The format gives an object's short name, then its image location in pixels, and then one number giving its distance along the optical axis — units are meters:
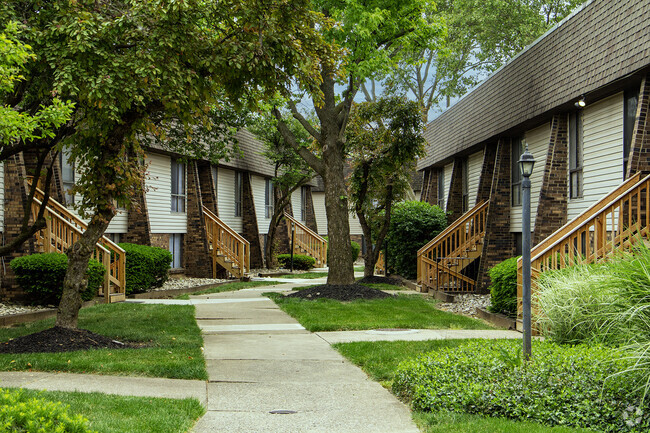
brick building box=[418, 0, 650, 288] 10.71
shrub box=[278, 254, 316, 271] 29.72
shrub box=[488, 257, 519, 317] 11.48
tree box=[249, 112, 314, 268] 27.67
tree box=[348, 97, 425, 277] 18.89
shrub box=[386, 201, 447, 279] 21.03
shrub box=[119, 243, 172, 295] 16.03
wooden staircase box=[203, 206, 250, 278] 22.20
